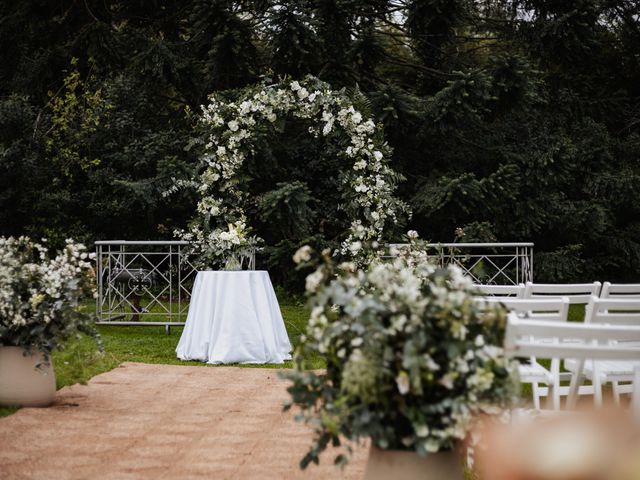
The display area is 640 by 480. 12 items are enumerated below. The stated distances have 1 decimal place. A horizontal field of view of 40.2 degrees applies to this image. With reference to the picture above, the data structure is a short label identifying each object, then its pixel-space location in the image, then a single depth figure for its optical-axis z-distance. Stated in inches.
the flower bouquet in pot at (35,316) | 229.1
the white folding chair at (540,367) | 168.2
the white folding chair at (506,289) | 231.5
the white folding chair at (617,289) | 246.2
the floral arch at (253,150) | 404.8
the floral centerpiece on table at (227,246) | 371.9
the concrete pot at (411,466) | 117.0
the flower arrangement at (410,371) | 112.2
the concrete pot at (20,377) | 234.2
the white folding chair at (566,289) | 224.1
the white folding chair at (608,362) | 182.4
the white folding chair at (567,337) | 115.6
